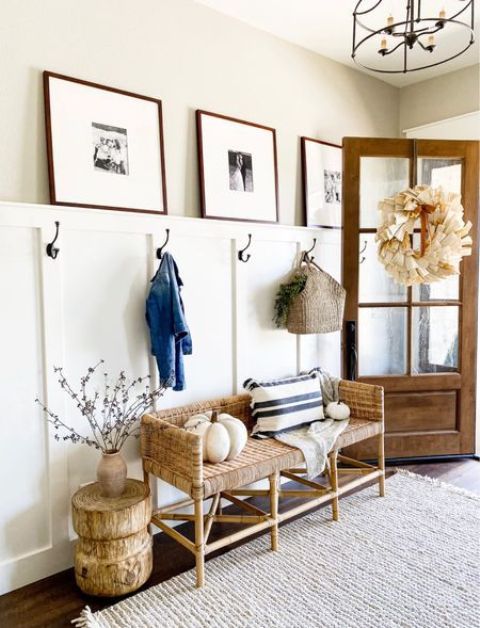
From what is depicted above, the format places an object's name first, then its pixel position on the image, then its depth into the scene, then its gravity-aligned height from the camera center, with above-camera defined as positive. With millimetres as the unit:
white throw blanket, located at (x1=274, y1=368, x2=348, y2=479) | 2398 -810
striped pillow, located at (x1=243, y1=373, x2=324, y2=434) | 2588 -669
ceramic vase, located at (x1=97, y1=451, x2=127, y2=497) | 2070 -805
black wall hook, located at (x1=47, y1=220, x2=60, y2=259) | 2105 +152
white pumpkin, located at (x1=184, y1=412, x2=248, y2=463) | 2199 -697
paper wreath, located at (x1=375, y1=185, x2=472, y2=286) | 2898 +251
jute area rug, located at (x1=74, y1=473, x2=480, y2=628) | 1854 -1261
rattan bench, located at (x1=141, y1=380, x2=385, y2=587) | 2045 -840
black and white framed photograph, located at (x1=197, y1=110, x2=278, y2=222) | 2643 +620
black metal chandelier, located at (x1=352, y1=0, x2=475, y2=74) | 2748 +1482
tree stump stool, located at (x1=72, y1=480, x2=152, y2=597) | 1953 -1060
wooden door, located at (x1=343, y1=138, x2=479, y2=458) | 3205 -271
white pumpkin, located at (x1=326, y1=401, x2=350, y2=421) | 2793 -754
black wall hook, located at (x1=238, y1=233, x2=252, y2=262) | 2773 +138
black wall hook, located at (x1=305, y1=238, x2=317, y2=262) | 3113 +180
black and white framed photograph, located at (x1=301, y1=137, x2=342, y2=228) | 3148 +624
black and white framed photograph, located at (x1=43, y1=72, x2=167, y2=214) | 2146 +621
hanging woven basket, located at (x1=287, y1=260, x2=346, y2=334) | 2842 -161
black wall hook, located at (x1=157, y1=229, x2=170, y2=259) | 2445 +162
